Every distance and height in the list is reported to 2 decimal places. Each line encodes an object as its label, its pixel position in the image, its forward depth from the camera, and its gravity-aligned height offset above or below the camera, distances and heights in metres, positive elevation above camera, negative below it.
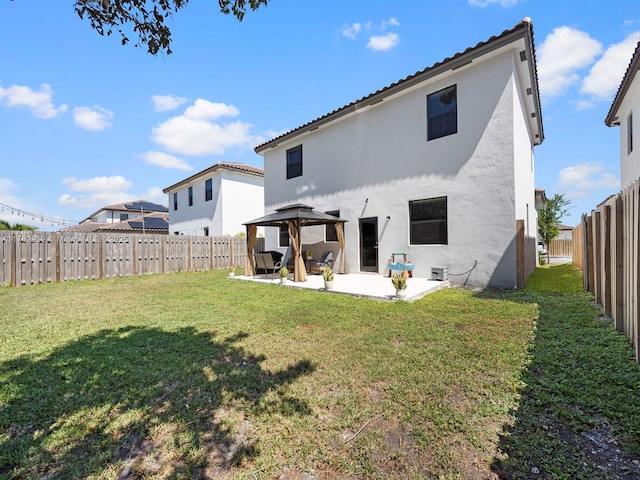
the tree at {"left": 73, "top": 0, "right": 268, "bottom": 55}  3.29 +2.68
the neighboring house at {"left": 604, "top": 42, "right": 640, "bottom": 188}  9.10 +4.83
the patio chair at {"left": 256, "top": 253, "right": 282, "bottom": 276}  11.91 -0.66
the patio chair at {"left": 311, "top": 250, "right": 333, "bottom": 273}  12.05 -0.74
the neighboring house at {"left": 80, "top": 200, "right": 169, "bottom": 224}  36.66 +4.51
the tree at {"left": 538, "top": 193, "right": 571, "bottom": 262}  18.22 +1.67
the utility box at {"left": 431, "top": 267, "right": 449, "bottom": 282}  8.88 -0.94
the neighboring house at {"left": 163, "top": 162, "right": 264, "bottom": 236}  20.14 +3.48
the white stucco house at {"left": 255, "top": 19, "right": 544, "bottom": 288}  8.09 +2.65
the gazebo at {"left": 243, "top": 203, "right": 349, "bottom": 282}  9.87 +0.76
